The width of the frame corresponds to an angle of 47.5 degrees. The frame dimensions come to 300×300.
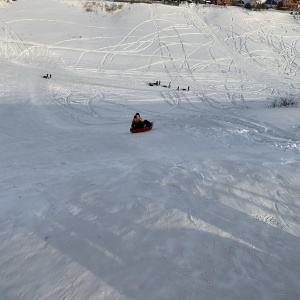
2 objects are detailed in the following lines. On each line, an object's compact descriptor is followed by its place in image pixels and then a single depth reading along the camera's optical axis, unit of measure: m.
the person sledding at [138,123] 13.05
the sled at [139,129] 13.00
